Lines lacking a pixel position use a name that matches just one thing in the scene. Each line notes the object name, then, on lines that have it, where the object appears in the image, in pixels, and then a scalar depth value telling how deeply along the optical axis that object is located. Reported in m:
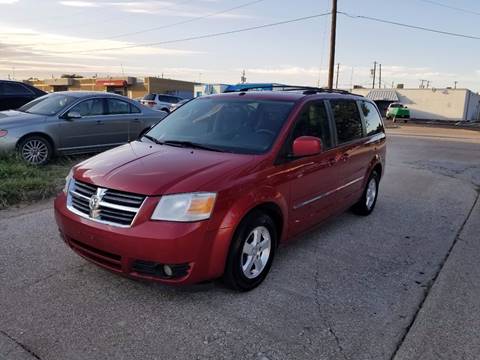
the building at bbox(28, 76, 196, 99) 58.62
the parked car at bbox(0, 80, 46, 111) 11.66
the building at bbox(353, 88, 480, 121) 57.69
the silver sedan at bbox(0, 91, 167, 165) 8.06
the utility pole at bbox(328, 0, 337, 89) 24.20
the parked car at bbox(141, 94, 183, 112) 25.19
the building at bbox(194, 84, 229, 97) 43.64
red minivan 3.17
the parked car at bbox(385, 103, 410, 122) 44.47
